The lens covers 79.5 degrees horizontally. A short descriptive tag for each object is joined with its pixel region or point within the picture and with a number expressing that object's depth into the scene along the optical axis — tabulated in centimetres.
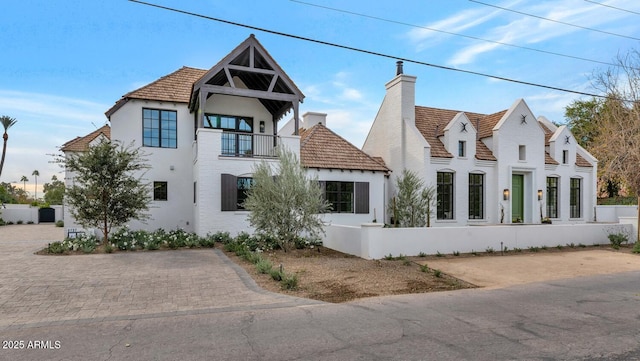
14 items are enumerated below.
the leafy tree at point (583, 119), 3625
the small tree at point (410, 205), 1689
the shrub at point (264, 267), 958
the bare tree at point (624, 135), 1969
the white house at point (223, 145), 1584
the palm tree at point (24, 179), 8398
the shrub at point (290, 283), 817
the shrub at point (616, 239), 1547
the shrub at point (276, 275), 877
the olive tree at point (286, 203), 1271
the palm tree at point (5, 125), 3522
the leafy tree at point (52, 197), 4164
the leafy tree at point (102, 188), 1348
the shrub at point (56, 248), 1278
